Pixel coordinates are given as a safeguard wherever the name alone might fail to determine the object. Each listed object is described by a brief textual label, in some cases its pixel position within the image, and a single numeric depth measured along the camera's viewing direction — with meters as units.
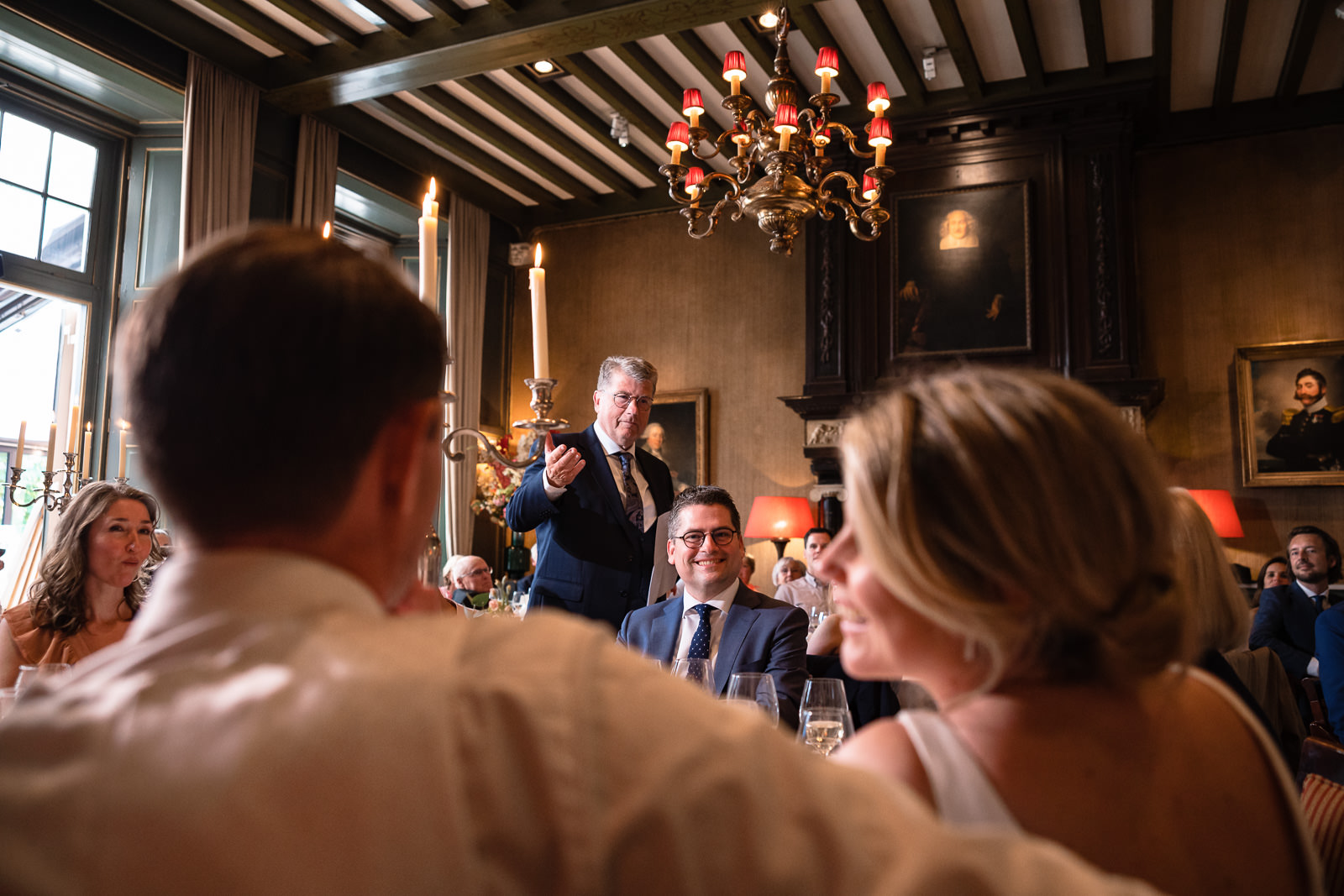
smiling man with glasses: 2.72
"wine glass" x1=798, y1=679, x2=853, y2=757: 1.67
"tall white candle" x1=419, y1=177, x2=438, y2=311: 1.64
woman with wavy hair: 2.77
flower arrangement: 7.20
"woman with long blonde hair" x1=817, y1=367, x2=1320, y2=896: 0.76
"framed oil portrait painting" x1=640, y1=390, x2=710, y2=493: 7.85
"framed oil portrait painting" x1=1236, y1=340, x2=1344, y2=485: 6.22
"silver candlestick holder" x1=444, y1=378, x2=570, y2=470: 1.86
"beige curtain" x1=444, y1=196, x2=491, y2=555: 7.46
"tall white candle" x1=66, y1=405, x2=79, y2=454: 4.29
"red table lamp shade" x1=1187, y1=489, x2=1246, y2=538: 5.84
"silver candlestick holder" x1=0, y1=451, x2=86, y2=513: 4.14
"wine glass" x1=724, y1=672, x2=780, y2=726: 1.76
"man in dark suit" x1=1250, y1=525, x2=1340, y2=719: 4.77
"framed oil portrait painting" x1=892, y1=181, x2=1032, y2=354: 6.61
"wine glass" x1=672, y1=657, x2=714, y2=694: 1.89
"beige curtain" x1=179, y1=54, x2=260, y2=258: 5.56
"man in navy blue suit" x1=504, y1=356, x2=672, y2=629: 3.26
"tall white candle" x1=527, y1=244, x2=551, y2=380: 1.87
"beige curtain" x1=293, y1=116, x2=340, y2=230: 6.32
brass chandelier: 3.60
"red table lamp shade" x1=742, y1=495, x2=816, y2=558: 6.77
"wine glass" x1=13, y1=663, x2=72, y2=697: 1.75
